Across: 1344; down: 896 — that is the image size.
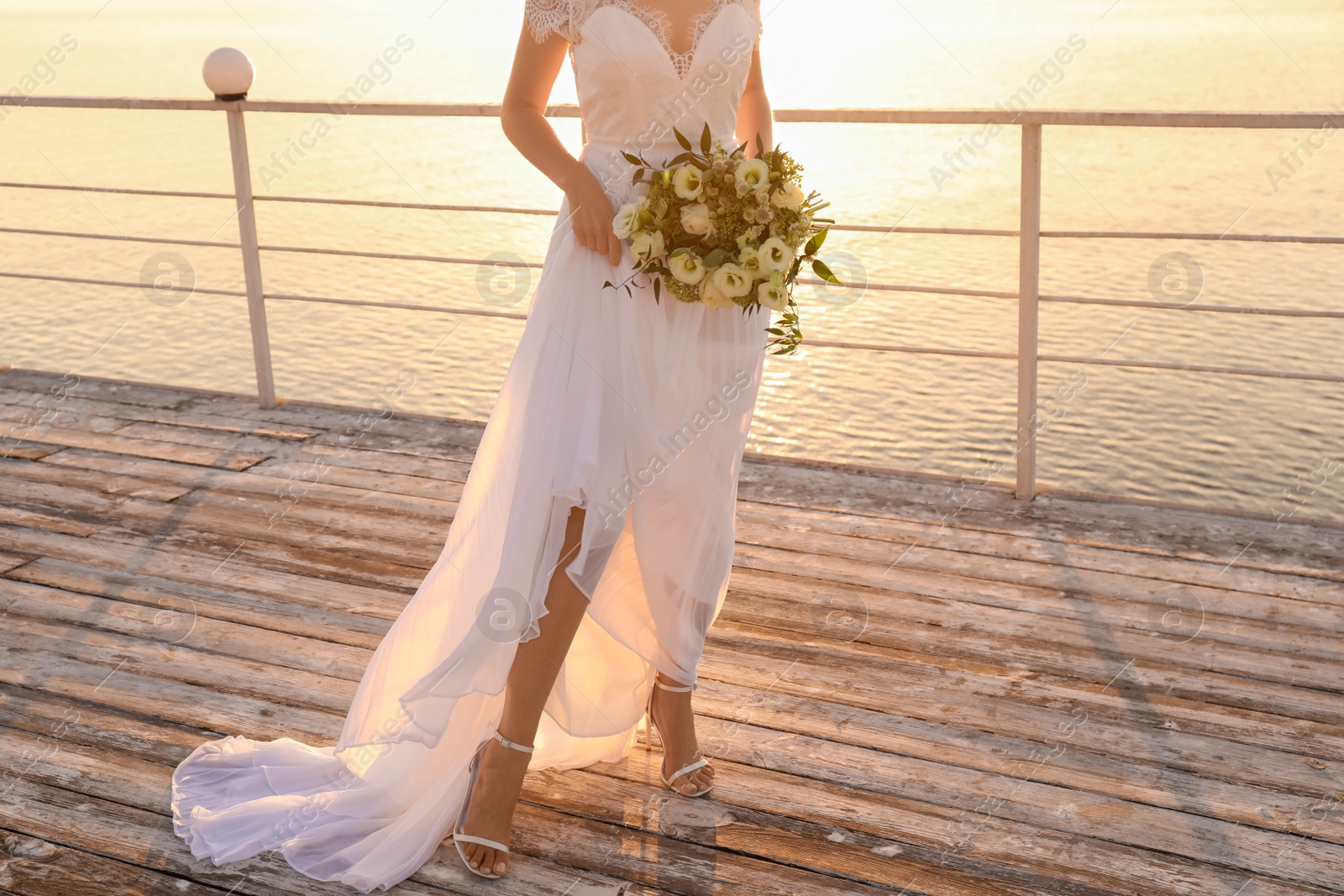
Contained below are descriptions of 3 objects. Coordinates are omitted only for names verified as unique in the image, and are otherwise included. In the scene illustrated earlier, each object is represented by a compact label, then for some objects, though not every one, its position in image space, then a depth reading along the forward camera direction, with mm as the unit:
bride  1968
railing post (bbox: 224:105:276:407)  4152
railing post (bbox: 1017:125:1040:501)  3342
